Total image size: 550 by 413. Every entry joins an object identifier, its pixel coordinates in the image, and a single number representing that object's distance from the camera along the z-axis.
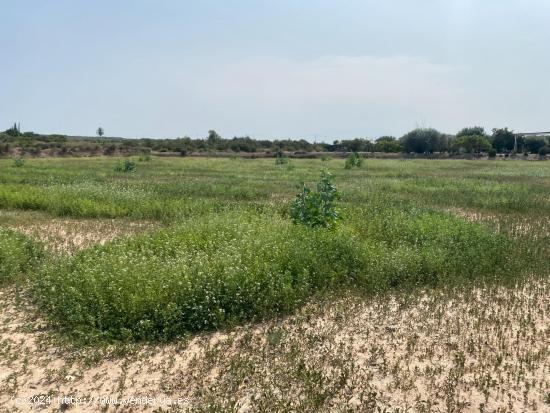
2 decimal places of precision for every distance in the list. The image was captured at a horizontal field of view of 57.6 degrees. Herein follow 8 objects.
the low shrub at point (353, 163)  43.66
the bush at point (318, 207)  11.52
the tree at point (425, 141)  88.99
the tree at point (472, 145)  86.88
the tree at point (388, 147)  90.69
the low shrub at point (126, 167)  35.38
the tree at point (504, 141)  93.12
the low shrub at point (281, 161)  49.58
